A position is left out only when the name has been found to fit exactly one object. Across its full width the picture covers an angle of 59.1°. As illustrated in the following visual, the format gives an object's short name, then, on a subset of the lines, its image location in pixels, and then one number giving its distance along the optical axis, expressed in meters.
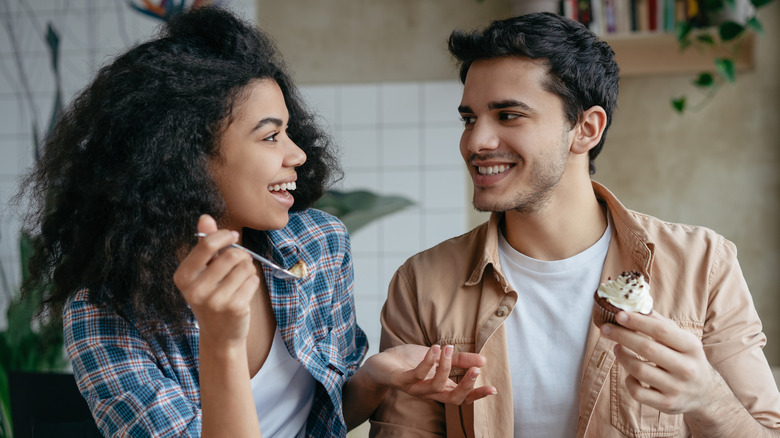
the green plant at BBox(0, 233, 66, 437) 3.14
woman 1.30
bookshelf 2.90
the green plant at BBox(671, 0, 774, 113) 2.65
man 1.45
